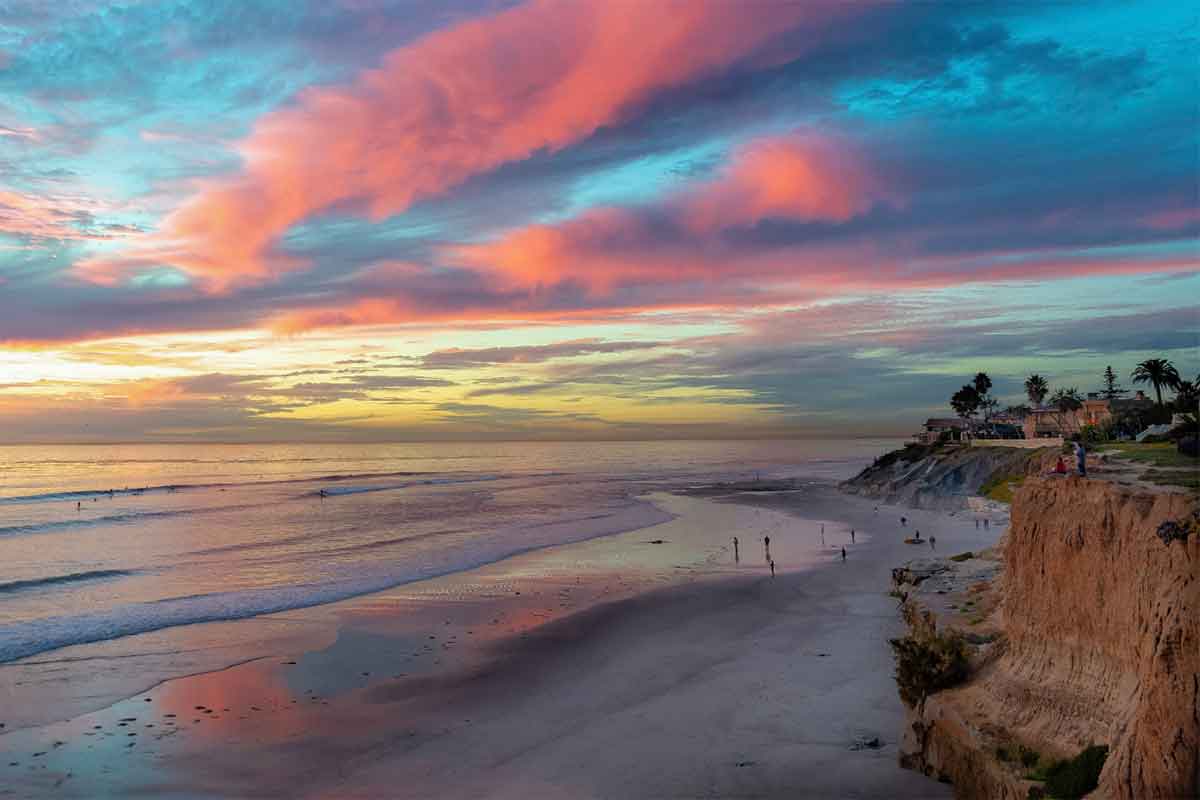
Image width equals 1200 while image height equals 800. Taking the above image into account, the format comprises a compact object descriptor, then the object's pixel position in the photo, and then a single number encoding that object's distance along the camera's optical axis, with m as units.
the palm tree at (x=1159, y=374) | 79.62
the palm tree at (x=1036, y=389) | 139.81
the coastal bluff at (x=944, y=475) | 69.25
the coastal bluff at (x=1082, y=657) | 9.74
